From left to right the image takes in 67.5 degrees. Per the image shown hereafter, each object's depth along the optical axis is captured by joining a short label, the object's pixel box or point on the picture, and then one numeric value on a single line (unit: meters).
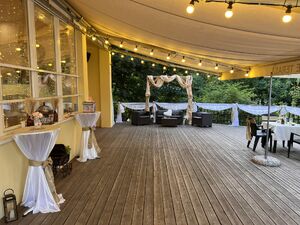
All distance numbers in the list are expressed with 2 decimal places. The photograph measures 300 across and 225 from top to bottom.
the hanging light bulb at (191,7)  2.54
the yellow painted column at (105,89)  9.74
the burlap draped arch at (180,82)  10.34
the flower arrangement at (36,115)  3.21
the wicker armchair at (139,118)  10.54
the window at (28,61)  3.14
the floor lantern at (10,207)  2.81
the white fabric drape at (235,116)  10.50
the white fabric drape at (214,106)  10.94
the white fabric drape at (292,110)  9.63
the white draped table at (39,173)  2.98
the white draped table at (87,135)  5.20
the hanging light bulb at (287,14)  2.32
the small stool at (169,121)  10.20
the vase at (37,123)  3.24
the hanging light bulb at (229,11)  2.47
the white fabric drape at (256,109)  10.35
